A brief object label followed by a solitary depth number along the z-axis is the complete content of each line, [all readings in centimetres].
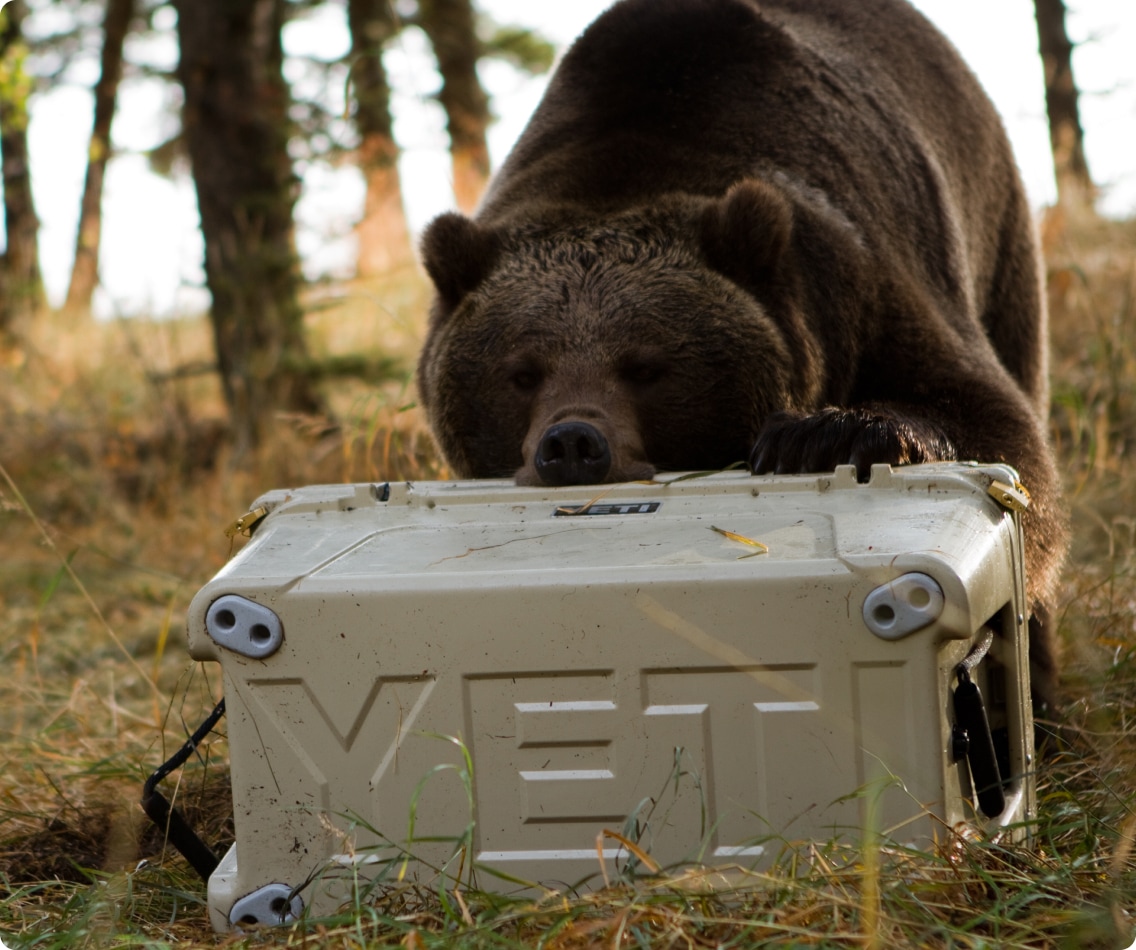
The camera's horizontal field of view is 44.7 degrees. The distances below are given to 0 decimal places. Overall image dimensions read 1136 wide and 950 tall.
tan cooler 205
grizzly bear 359
